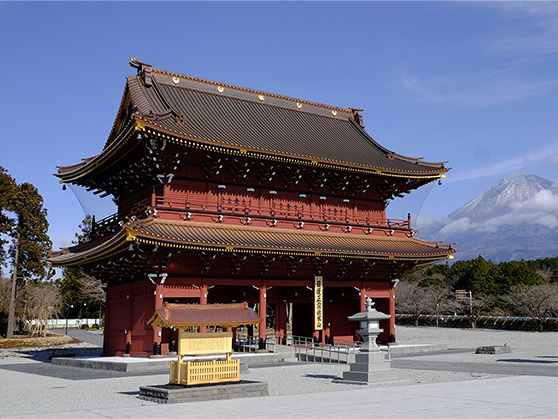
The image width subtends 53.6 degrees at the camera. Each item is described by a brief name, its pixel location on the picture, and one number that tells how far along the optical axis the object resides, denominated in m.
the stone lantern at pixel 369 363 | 19.39
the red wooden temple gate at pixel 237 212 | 27.06
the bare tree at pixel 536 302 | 53.06
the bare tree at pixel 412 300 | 66.12
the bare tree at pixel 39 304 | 58.69
